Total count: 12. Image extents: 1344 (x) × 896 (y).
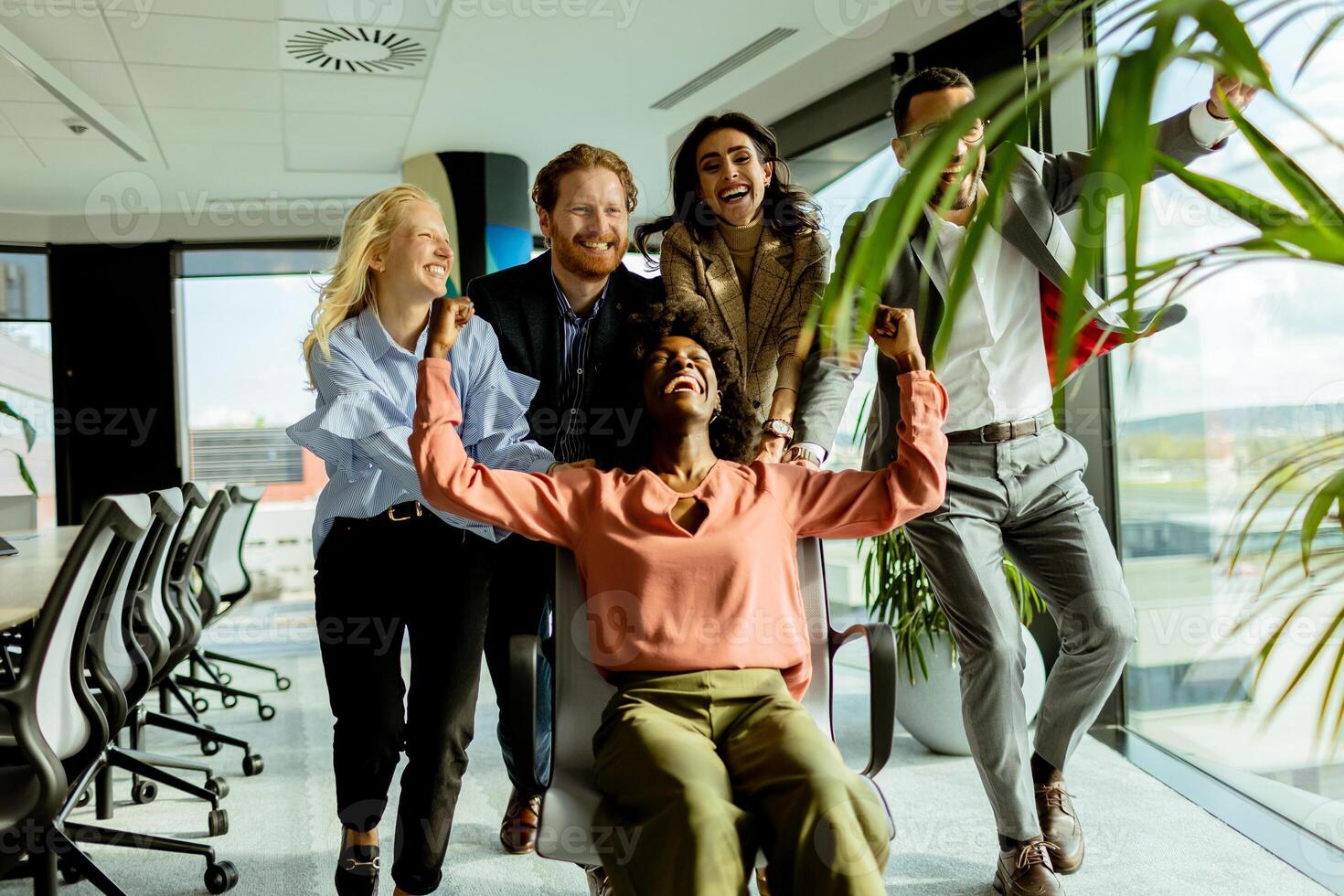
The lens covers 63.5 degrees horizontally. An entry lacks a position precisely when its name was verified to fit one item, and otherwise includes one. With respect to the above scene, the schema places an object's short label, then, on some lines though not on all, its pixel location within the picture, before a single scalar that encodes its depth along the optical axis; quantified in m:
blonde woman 2.16
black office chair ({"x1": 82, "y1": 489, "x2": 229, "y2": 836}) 2.50
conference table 2.17
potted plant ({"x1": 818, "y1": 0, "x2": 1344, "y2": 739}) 0.70
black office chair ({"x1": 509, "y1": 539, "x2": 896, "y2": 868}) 1.77
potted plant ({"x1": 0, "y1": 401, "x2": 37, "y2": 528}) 4.48
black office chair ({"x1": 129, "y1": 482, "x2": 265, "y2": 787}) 3.44
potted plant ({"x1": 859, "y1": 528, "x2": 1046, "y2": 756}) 3.63
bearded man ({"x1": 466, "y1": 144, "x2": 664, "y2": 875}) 2.38
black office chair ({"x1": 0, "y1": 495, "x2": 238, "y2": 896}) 1.95
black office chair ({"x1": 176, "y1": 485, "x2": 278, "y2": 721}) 4.25
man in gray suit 2.33
